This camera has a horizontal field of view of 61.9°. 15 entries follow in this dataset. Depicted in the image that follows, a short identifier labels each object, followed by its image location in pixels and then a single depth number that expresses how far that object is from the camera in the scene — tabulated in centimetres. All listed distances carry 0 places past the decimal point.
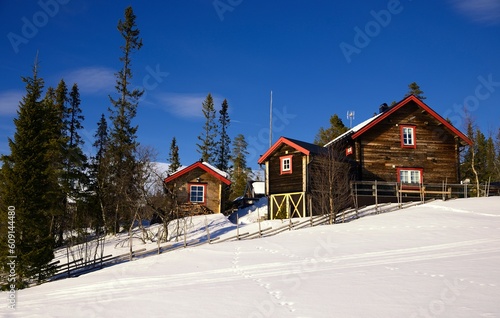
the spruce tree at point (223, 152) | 5950
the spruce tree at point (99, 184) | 3306
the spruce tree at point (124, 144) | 3073
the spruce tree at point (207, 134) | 5859
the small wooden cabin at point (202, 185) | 3406
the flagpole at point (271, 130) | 5012
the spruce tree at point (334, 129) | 5441
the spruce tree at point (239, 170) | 6244
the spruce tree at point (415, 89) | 5359
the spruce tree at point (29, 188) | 1755
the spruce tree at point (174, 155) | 6184
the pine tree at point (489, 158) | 5186
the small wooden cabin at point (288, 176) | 2903
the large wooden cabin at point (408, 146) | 3079
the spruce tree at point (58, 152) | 1994
